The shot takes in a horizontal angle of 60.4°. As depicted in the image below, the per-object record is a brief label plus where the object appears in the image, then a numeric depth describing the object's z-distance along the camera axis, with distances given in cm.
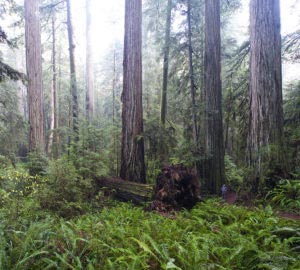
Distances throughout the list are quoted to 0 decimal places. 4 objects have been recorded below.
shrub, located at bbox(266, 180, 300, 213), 458
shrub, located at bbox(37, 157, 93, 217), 545
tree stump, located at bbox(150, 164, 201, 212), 540
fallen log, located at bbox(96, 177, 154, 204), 605
